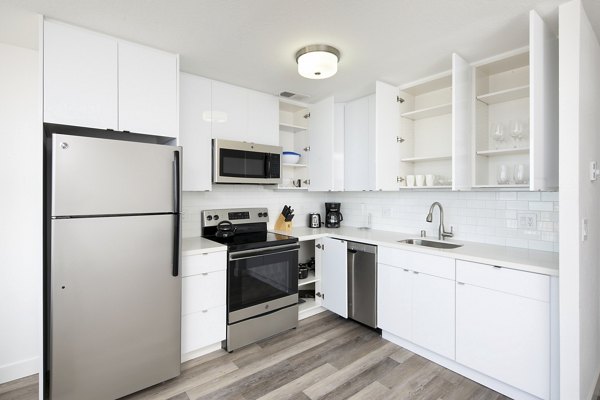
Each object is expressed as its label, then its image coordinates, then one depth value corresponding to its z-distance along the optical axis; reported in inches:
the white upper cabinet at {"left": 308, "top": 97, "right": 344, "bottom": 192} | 132.2
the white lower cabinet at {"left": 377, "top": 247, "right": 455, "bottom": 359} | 90.5
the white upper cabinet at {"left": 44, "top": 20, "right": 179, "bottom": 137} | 73.8
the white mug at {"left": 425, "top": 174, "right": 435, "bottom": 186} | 109.1
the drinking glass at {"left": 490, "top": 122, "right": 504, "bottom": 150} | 93.8
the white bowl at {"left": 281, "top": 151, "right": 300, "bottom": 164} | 138.6
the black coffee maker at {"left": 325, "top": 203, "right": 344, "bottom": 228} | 147.6
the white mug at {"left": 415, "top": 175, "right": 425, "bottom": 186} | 112.1
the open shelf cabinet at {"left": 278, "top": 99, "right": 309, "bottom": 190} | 143.7
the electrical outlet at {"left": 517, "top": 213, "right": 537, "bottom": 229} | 93.7
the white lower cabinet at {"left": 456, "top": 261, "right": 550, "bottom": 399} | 72.6
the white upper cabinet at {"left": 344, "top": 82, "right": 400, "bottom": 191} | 112.7
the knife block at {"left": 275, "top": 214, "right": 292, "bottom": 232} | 135.3
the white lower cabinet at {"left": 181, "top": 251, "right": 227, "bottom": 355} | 92.8
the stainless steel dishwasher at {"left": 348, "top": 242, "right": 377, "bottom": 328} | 111.5
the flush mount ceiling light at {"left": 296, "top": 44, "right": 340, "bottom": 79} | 85.7
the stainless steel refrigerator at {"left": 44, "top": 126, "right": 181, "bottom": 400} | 69.3
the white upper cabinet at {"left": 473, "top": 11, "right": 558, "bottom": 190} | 72.2
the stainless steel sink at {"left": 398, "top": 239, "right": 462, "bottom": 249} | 105.0
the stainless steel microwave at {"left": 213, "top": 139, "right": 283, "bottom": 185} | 110.2
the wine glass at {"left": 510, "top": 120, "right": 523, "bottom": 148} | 89.9
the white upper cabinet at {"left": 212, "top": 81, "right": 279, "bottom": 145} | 113.3
